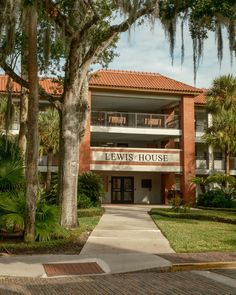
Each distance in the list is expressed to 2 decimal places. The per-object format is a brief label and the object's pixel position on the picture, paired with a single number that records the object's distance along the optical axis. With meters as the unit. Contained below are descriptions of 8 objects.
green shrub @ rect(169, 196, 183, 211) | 23.50
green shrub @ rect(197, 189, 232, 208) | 29.62
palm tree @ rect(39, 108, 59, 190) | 32.19
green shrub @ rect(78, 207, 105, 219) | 21.05
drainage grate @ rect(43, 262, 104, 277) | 9.04
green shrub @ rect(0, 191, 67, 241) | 12.28
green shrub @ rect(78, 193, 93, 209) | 24.62
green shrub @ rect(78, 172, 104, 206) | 26.09
